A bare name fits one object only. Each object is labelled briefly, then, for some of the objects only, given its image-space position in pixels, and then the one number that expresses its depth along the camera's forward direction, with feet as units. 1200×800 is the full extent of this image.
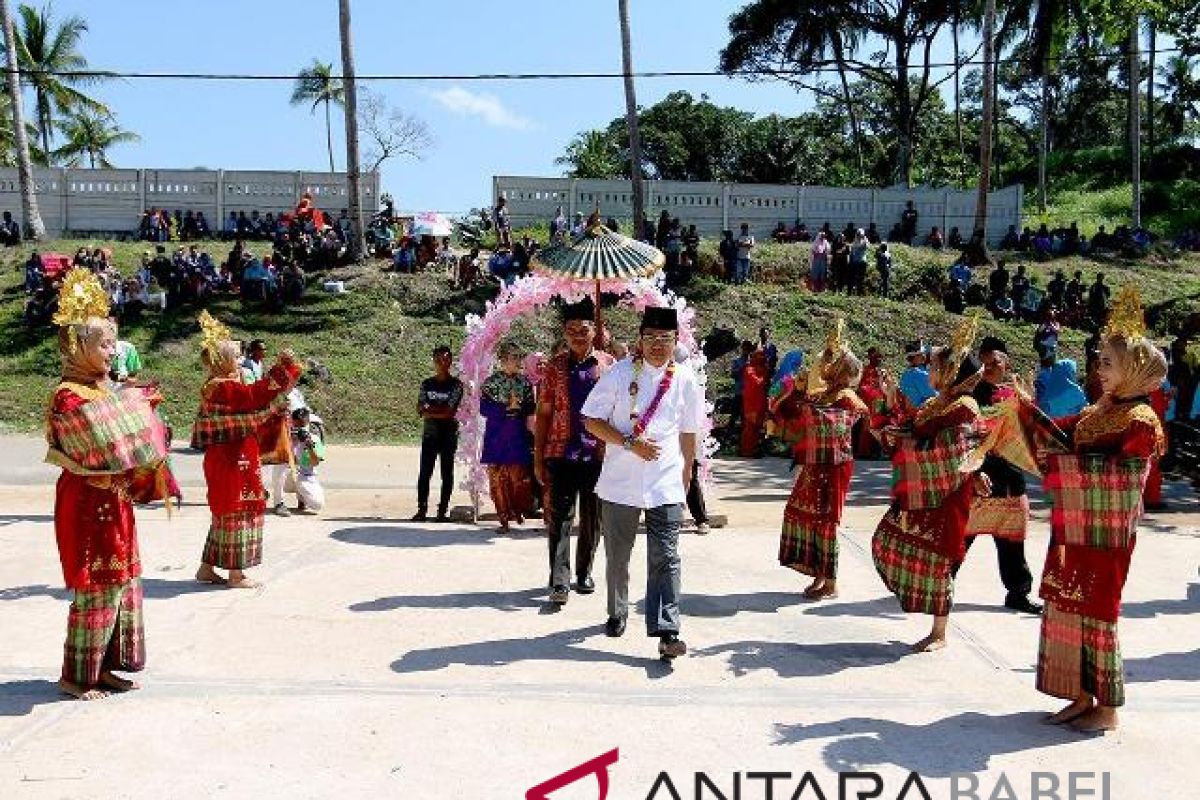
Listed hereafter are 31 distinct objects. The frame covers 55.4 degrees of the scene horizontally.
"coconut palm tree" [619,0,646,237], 81.66
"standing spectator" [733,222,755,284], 81.92
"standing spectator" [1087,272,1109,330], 80.28
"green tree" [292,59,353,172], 168.04
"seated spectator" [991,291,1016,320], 79.00
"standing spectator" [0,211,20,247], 89.76
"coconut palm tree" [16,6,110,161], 127.13
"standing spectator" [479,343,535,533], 31.22
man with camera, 35.22
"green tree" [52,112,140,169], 159.63
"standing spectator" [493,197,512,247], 87.97
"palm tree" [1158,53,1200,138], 160.76
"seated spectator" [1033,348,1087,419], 31.32
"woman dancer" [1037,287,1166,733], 16.51
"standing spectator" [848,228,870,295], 82.64
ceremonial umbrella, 27.22
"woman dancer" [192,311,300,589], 24.14
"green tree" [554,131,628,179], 150.00
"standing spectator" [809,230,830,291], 84.07
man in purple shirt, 23.49
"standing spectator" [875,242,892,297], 83.46
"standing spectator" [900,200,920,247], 97.30
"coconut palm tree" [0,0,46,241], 83.82
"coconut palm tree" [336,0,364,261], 78.54
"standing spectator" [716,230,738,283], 82.28
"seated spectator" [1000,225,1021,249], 97.86
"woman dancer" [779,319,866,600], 24.36
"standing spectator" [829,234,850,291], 83.76
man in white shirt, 19.63
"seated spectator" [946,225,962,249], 96.02
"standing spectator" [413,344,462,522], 33.09
